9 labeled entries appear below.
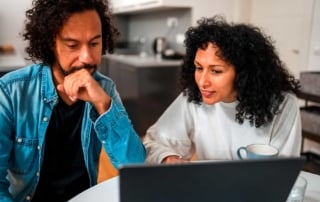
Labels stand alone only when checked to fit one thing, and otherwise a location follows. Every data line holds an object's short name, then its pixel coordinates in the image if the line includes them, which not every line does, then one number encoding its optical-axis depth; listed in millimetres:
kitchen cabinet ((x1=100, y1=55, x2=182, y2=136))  3451
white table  912
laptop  528
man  1062
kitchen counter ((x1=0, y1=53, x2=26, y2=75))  3371
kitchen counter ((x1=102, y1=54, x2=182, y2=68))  3400
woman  1268
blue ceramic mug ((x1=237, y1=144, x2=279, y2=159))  963
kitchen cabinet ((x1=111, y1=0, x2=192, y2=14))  3395
